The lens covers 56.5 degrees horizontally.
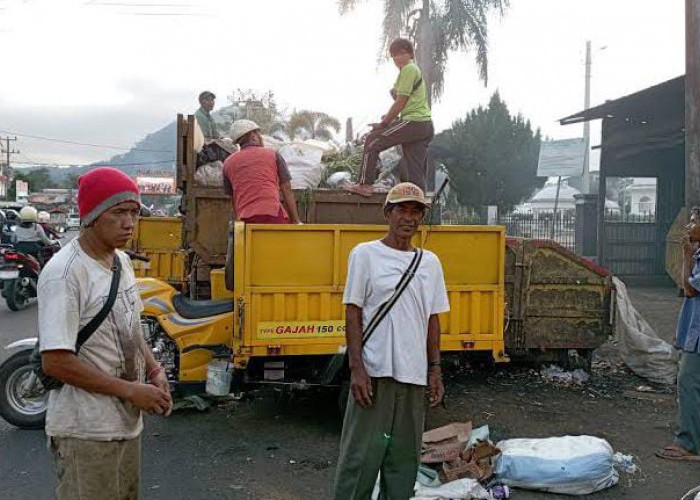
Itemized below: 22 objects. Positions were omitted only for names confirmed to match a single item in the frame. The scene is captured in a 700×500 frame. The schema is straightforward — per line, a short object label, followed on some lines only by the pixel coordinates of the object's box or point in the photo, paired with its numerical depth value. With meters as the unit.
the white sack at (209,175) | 6.54
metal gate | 15.41
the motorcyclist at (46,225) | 11.93
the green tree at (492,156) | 34.71
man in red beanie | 2.04
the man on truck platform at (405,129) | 6.09
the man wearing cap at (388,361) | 3.00
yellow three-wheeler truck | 4.76
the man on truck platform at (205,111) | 9.11
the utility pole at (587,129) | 26.64
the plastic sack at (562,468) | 4.04
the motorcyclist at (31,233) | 10.83
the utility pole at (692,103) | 7.84
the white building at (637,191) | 59.28
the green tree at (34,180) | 60.73
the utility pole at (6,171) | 61.15
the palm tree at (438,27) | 20.33
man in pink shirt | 5.31
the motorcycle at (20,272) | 10.48
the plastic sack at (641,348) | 6.70
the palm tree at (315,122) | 26.97
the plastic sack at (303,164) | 6.70
